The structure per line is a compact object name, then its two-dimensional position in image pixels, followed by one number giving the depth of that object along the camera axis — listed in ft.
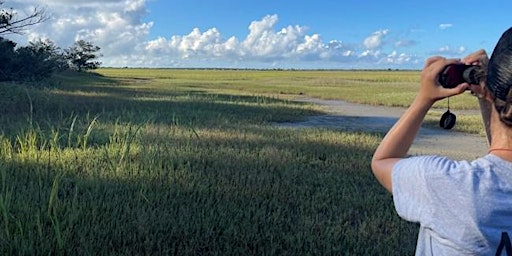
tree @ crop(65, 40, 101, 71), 216.17
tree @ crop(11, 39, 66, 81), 67.01
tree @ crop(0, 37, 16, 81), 61.16
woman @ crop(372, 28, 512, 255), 4.34
